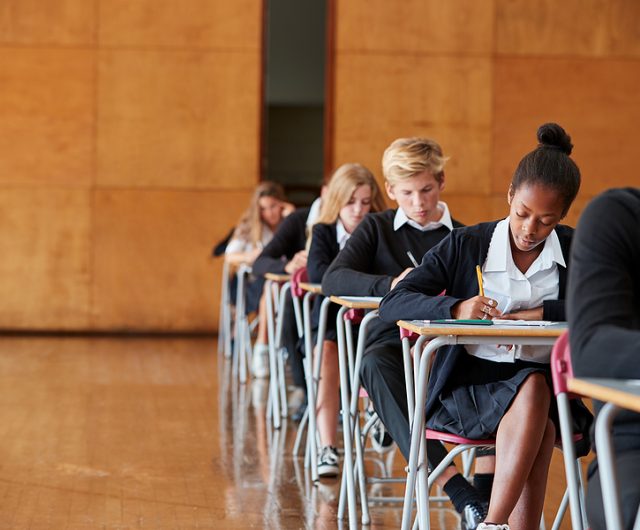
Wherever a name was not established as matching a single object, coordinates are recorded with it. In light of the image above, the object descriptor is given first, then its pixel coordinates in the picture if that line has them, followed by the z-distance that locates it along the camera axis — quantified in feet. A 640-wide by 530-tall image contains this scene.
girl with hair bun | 12.40
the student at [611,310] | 8.31
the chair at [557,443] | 9.36
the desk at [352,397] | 16.11
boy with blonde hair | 16.49
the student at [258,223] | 36.83
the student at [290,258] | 25.98
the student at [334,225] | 21.11
